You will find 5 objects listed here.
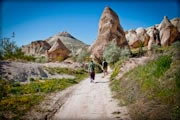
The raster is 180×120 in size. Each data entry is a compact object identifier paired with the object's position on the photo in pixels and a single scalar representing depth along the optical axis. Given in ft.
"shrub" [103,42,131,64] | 105.70
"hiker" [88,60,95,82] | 49.14
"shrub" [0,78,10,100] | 30.62
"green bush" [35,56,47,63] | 177.82
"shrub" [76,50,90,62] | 181.68
